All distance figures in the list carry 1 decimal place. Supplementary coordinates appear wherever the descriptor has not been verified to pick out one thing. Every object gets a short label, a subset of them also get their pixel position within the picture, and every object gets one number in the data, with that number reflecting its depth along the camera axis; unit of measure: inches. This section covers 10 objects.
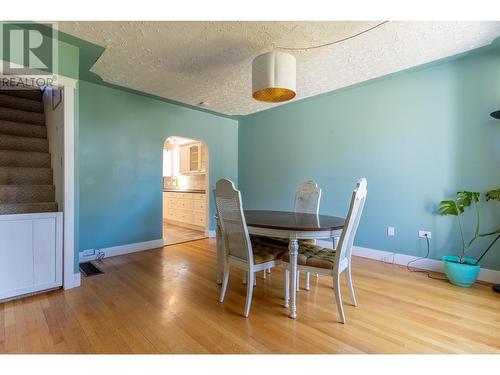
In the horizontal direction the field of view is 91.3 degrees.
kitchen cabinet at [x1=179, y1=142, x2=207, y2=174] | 221.6
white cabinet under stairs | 81.2
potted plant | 94.1
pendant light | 80.0
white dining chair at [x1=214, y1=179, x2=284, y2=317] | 74.2
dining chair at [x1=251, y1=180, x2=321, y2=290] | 111.5
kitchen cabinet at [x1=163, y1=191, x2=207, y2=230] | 200.2
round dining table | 71.2
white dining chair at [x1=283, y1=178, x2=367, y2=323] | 70.4
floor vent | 107.9
